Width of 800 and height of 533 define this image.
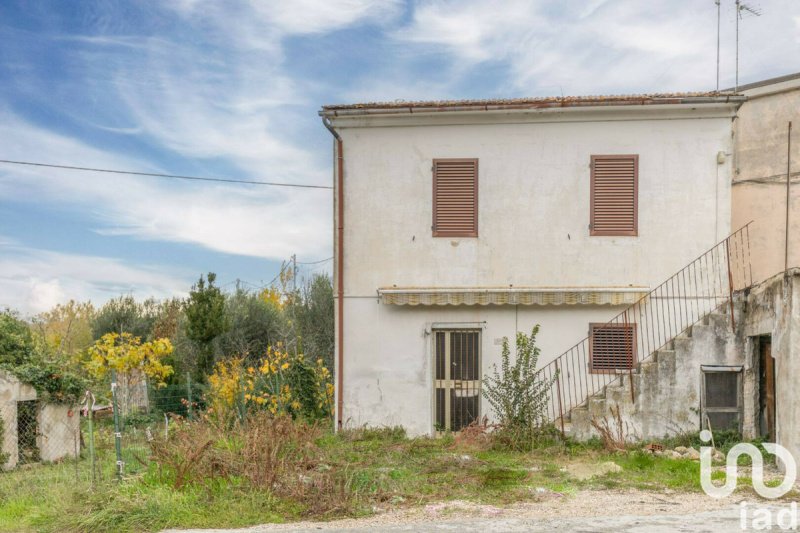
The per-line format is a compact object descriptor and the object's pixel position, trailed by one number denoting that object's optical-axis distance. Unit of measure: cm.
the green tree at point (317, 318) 2233
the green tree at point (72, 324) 2861
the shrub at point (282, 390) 1709
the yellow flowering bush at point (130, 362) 2006
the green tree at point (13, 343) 1503
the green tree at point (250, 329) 2402
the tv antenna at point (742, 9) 1675
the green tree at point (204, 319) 2217
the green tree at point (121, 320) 2691
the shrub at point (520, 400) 1339
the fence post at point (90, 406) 1050
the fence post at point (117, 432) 1033
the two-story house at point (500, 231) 1476
